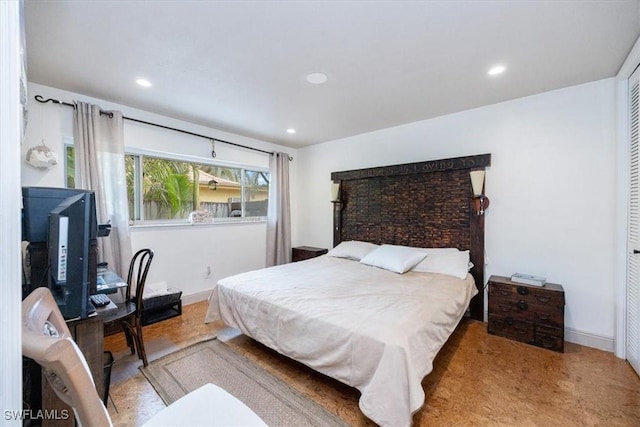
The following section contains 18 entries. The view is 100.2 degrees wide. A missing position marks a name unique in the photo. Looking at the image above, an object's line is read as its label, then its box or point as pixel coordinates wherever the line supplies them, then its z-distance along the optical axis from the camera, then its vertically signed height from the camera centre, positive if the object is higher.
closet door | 2.00 -0.26
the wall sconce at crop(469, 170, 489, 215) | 2.89 +0.15
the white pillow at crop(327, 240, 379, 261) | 3.58 -0.58
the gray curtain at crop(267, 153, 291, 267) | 4.37 -0.09
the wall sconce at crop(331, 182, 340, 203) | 4.13 +0.24
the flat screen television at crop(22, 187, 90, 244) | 1.38 +0.01
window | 3.19 +0.29
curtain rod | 2.41 +1.00
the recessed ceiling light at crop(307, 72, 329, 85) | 2.25 +1.12
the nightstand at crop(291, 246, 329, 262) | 4.22 -0.71
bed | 1.52 -0.71
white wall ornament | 2.33 +0.49
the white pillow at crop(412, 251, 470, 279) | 2.75 -0.61
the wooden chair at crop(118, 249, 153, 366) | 2.07 -0.87
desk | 1.42 -0.71
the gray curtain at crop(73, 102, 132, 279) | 2.56 +0.39
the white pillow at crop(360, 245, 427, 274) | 2.95 -0.59
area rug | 1.63 -1.25
